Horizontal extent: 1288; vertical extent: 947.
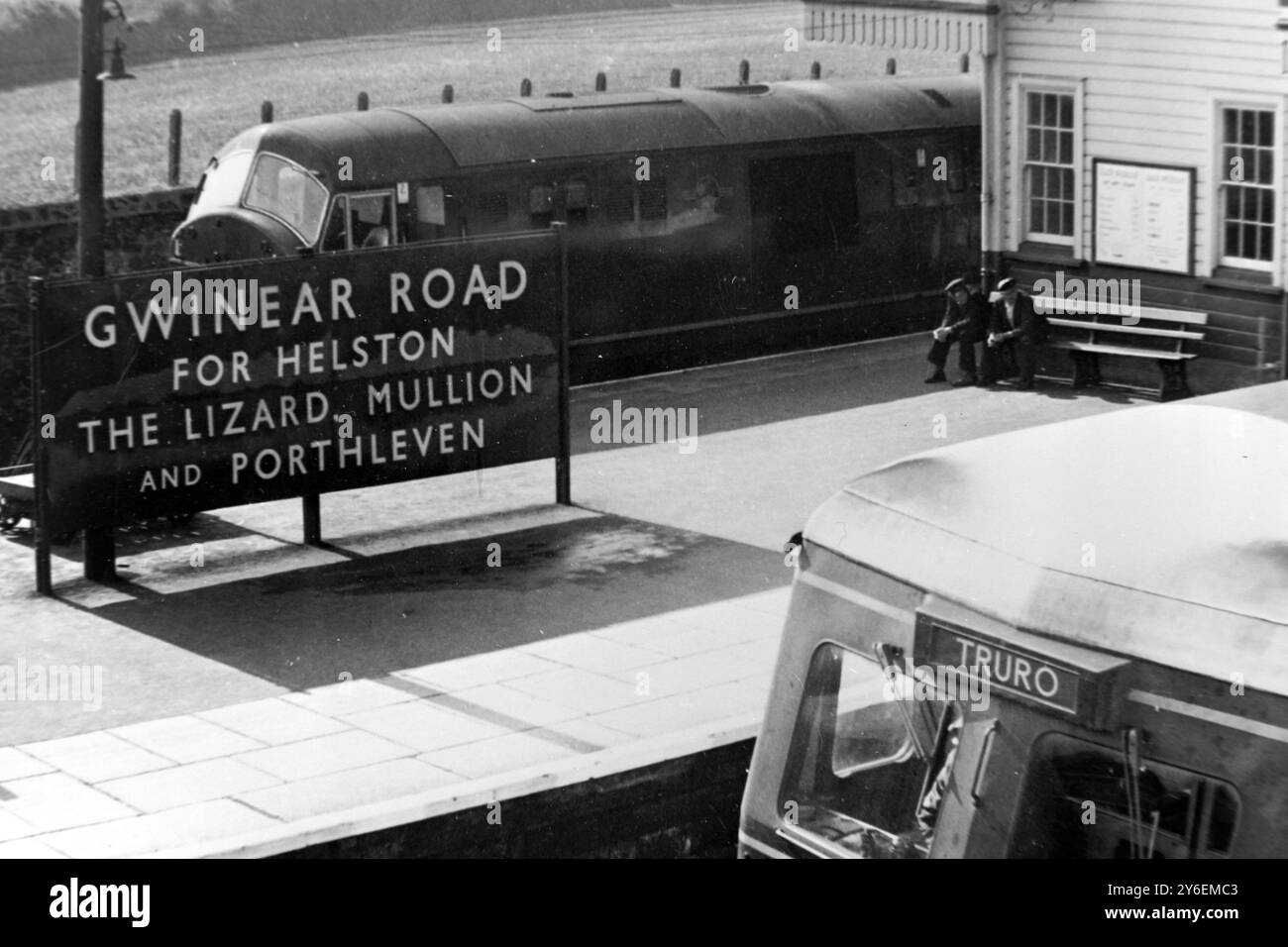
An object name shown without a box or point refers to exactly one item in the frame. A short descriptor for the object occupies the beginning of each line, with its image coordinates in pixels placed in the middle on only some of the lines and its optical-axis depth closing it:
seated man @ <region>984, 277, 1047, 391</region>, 18.88
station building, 17.16
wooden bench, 17.88
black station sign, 12.30
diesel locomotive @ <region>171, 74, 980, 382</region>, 18.89
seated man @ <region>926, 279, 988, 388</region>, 19.19
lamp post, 15.64
